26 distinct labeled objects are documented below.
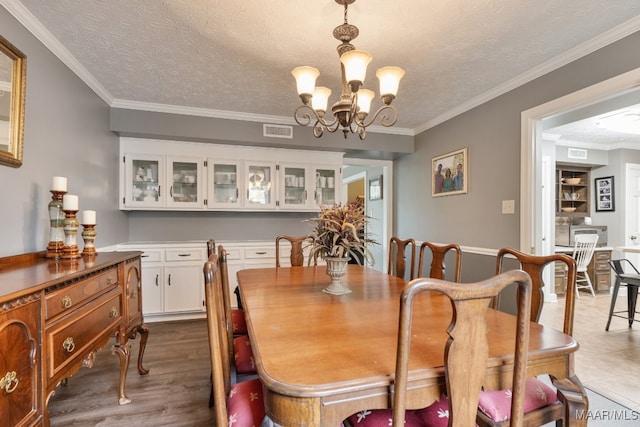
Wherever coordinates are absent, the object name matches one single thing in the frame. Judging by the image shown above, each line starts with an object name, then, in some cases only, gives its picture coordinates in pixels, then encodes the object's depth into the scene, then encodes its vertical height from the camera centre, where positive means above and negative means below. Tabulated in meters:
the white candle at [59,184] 1.90 +0.19
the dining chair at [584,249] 4.56 -0.50
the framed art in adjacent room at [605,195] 5.15 +0.35
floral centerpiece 1.71 -0.13
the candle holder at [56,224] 1.92 -0.06
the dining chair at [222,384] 0.88 -0.53
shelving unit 5.18 +0.41
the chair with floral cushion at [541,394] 1.04 -0.65
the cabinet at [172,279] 3.36 -0.71
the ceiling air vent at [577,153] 5.04 +1.02
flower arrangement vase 1.72 -0.31
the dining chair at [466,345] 0.73 -0.33
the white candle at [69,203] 1.88 +0.07
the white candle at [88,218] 2.09 -0.02
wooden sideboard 1.00 -0.45
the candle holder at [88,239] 2.01 -0.16
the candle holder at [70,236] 1.89 -0.13
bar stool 3.05 -0.74
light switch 2.71 +0.08
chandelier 1.62 +0.76
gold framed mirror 1.67 +0.63
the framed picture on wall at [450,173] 3.26 +0.48
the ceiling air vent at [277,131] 3.58 +0.99
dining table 0.78 -0.42
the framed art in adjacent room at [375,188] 4.99 +0.46
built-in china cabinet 3.37 +0.45
